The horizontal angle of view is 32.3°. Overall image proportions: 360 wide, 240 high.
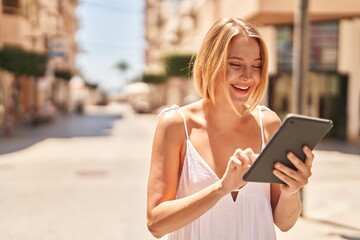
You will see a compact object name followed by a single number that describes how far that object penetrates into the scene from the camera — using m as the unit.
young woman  2.14
